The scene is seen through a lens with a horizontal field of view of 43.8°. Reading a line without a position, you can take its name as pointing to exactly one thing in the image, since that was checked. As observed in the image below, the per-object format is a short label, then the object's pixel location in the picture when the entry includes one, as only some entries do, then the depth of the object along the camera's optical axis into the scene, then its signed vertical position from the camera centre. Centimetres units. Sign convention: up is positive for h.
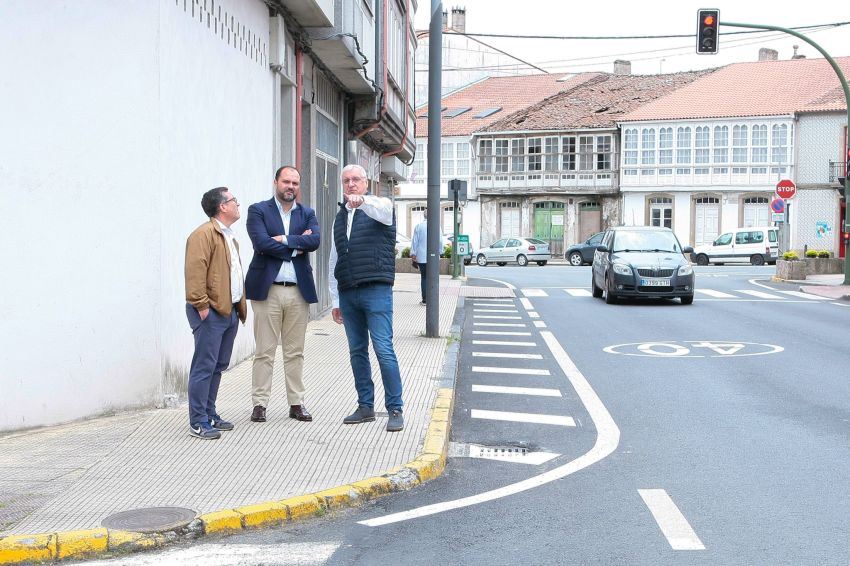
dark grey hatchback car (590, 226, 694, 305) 2075 -62
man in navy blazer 777 -38
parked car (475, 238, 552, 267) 4850 -81
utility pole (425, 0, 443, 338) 1395 +80
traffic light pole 2401 +392
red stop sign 3064 +129
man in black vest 754 -34
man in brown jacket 724 -46
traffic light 2367 +456
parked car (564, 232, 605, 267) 4816 -80
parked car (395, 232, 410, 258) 4245 -36
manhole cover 513 -142
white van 4609 -59
